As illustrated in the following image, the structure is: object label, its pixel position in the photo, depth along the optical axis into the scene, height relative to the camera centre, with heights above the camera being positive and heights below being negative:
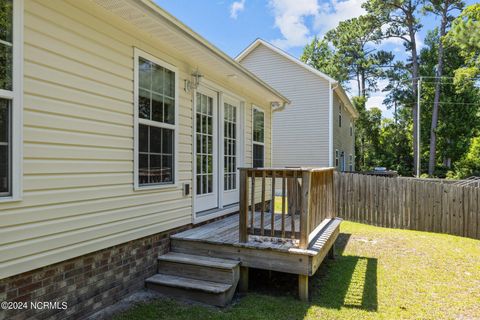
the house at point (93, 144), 2.63 +0.16
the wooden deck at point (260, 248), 3.87 -1.11
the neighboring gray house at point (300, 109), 14.75 +2.38
